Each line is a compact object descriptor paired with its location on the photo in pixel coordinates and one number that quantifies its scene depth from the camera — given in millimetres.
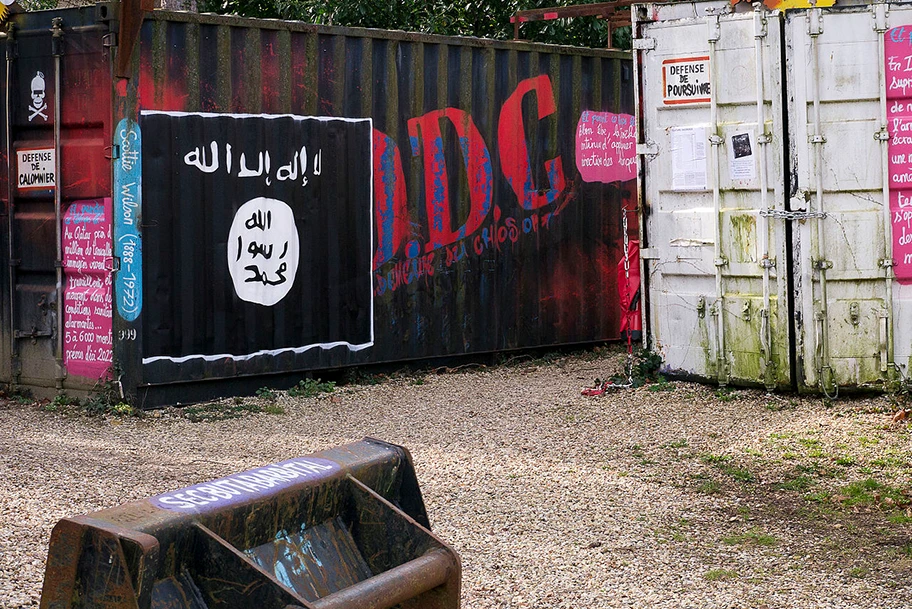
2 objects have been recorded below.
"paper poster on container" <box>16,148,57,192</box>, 9031
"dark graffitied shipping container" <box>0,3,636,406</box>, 8727
